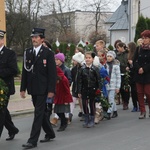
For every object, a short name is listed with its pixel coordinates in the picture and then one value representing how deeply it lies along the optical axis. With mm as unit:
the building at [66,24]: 86037
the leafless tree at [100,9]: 84580
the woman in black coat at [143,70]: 12029
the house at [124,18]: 48850
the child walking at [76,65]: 12097
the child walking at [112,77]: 12499
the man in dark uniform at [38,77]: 8665
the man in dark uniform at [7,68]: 8924
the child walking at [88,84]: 10956
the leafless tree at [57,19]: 83967
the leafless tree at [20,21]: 53869
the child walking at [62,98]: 10707
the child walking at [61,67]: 10898
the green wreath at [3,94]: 8622
